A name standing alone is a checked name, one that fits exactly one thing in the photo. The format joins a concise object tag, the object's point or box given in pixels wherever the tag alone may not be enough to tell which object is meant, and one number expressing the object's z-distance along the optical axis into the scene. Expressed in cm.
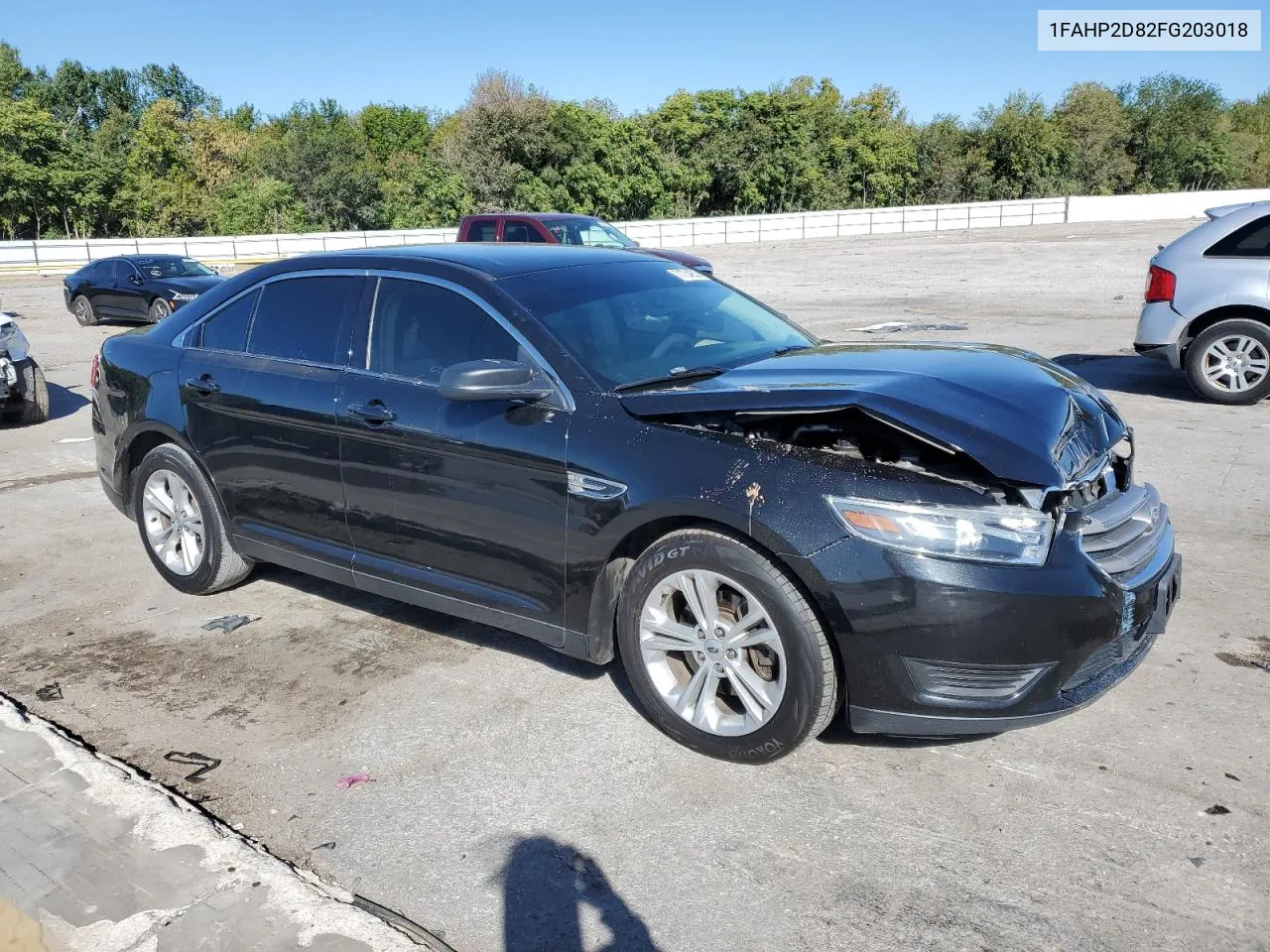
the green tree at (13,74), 7875
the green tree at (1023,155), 6544
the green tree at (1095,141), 6881
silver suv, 922
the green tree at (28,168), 5553
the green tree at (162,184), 6194
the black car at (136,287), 1950
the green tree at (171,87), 10744
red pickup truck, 1819
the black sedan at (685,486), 331
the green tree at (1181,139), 7244
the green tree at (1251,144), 8062
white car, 1009
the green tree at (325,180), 5872
